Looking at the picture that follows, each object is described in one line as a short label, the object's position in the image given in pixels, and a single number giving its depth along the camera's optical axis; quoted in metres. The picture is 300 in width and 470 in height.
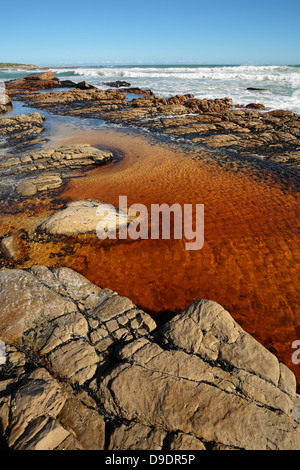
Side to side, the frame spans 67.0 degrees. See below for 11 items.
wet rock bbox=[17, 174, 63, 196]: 11.63
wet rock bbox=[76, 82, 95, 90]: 48.42
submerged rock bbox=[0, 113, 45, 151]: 18.61
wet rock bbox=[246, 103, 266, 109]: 28.56
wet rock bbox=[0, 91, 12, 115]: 29.41
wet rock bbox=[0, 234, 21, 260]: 7.77
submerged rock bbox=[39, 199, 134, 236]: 8.80
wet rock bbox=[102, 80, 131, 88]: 55.76
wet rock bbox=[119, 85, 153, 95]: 43.20
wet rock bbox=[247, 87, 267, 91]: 42.49
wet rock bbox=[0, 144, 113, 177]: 13.96
